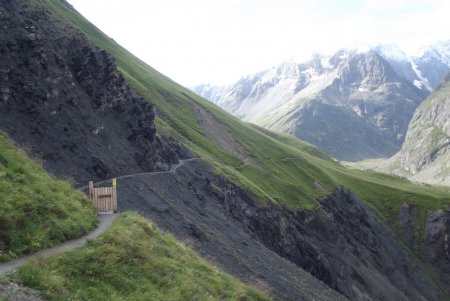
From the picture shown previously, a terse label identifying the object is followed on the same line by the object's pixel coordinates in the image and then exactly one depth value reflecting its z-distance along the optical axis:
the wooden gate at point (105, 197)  34.22
